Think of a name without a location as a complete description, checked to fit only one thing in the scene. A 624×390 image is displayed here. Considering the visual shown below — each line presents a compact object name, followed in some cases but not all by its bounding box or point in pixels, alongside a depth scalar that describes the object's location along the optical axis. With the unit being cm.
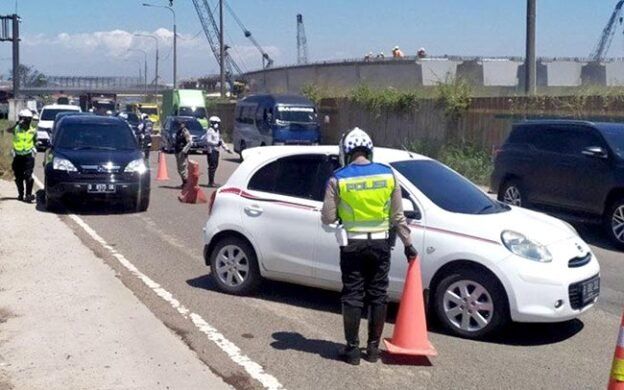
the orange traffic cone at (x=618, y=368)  522
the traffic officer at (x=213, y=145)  2147
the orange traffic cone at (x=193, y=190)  1870
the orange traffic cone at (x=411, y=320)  720
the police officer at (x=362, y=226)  695
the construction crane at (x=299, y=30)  12500
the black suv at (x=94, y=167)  1638
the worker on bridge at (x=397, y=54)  5966
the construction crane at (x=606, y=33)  10318
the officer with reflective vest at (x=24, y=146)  1742
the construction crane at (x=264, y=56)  11794
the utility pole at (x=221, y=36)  5227
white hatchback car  777
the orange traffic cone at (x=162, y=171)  2469
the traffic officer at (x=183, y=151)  2047
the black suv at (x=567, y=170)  1400
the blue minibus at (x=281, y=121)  3316
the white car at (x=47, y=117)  3639
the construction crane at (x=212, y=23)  9962
